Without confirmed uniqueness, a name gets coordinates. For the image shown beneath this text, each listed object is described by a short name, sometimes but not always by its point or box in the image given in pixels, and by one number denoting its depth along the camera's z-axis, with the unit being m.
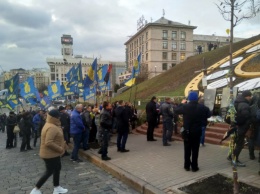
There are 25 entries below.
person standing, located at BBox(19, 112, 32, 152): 10.54
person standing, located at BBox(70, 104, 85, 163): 8.02
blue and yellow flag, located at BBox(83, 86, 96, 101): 15.06
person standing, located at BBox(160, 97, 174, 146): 9.09
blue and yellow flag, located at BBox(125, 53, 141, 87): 14.07
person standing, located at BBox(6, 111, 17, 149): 11.80
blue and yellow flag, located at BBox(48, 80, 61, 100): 19.84
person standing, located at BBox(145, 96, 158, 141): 9.85
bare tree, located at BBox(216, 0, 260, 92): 6.44
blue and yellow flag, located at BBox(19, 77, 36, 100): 16.48
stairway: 8.97
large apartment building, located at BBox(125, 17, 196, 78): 68.94
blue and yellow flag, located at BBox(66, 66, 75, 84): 17.40
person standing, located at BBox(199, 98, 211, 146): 5.86
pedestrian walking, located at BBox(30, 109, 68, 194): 4.85
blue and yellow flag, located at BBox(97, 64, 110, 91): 15.47
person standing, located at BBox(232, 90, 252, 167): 5.39
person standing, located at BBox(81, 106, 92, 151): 9.21
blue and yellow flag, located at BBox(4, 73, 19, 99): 14.34
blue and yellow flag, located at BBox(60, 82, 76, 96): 18.58
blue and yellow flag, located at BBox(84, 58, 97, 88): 13.93
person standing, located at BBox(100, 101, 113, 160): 7.57
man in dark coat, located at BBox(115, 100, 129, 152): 8.25
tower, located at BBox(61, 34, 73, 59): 158.00
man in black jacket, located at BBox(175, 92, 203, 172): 5.78
